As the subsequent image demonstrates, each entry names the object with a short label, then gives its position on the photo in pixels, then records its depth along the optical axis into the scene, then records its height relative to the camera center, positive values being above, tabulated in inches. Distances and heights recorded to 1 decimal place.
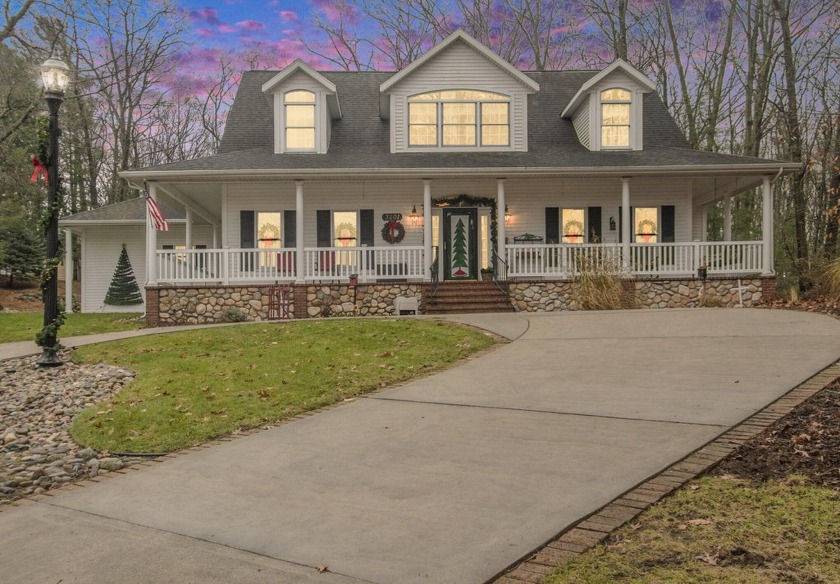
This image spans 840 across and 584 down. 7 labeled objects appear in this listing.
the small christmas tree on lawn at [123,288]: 866.8 -6.2
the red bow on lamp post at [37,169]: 392.4 +75.6
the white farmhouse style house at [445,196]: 629.9 +100.0
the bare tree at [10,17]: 891.4 +389.3
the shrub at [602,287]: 592.4 -7.0
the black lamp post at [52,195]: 390.3 +56.6
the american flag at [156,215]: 605.7 +67.2
